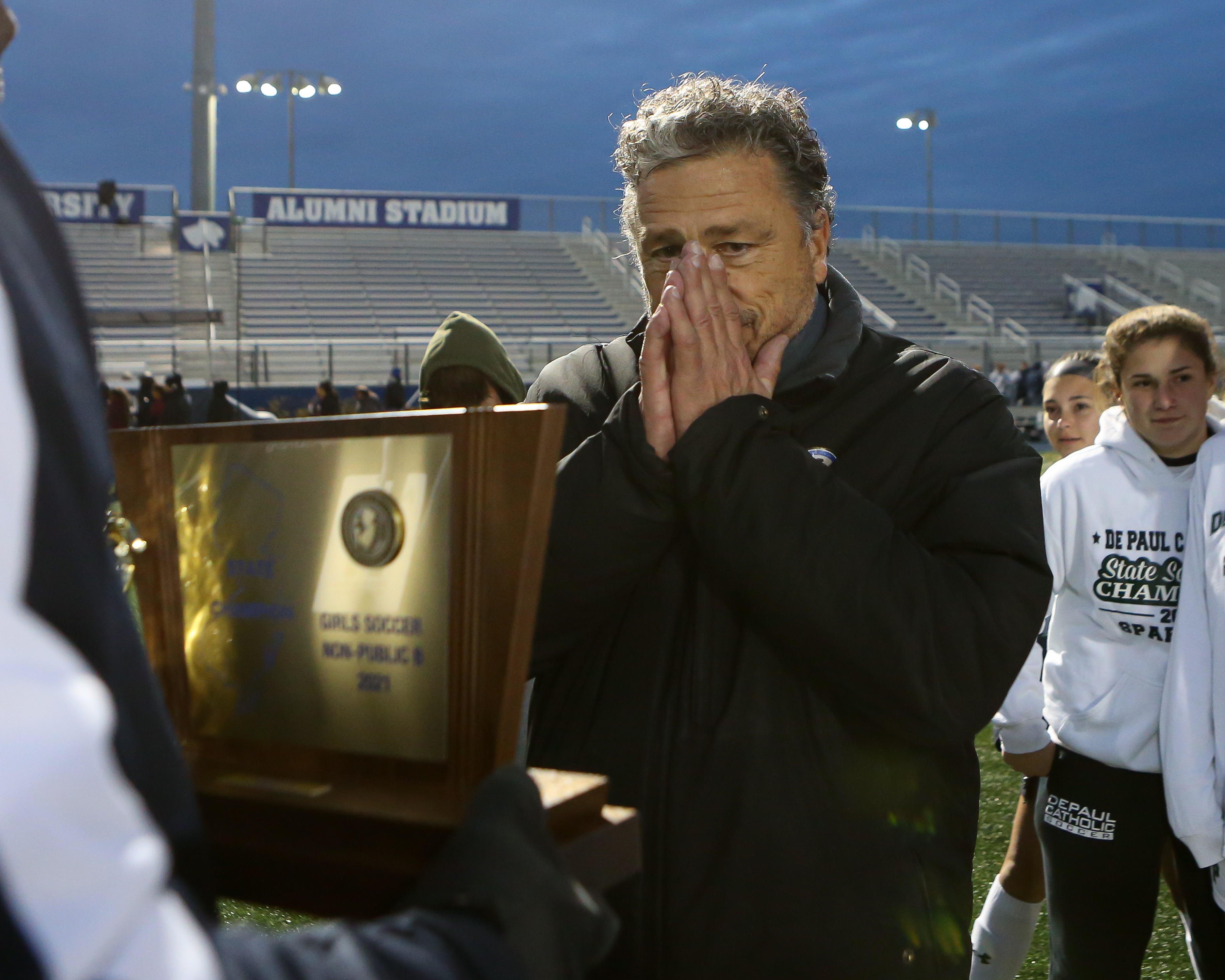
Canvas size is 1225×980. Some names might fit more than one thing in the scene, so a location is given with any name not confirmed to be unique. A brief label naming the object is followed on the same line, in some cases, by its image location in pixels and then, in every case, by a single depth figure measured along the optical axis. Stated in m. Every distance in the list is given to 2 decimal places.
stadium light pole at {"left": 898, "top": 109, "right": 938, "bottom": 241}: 33.62
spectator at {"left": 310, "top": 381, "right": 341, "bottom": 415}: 12.70
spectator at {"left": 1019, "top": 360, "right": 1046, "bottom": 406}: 18.14
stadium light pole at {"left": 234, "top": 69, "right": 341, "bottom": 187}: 29.97
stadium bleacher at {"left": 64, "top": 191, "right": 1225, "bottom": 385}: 18.69
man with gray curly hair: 1.12
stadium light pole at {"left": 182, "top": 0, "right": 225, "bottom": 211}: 23.20
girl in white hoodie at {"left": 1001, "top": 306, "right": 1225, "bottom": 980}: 2.44
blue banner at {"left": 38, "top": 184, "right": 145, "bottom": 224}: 23.91
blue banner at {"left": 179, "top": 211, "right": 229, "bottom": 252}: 23.36
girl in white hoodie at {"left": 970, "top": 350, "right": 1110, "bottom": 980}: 2.73
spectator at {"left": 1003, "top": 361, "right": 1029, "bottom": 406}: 18.58
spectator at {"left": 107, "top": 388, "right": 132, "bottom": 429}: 9.96
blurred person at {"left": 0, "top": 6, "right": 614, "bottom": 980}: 0.41
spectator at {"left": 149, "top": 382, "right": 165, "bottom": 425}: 11.39
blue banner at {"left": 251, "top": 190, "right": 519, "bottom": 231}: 26.16
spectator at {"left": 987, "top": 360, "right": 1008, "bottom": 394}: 18.66
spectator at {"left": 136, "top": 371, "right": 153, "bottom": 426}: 11.12
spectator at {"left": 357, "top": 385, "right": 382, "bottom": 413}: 11.59
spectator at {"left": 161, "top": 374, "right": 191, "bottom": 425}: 10.71
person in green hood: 2.81
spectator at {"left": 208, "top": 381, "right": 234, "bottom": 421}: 11.41
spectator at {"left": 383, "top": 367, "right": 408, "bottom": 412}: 12.44
